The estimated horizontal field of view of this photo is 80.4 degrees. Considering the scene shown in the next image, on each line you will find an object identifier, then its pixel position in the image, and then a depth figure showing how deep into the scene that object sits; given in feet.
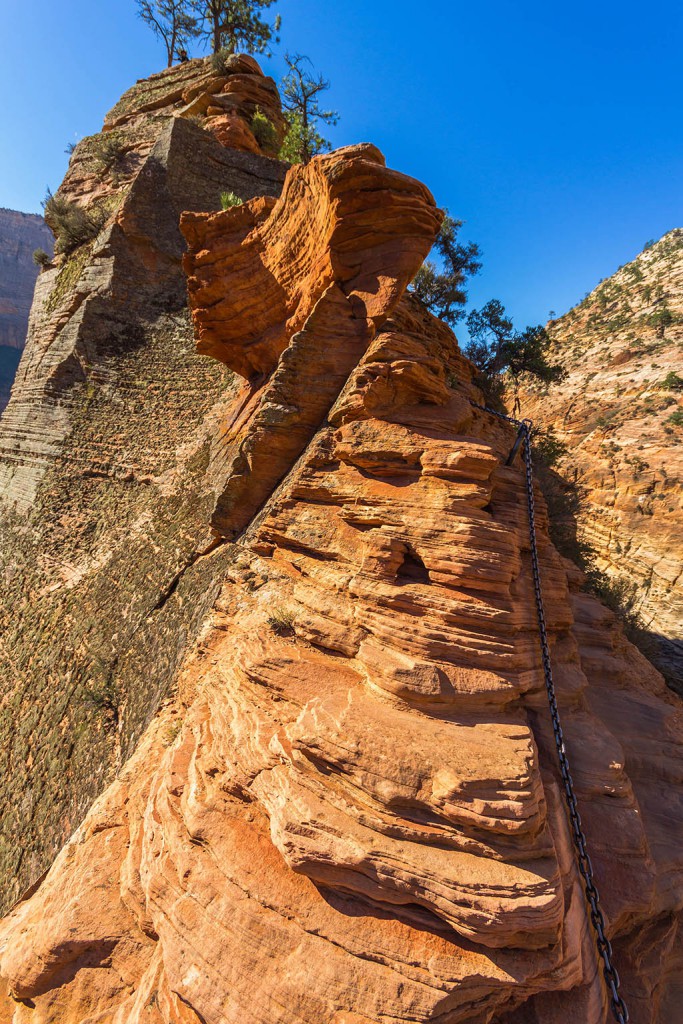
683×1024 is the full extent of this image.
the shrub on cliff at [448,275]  50.67
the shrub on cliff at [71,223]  48.14
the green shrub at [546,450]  50.01
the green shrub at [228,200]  39.70
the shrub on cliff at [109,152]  52.11
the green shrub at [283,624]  15.49
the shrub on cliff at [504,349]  48.88
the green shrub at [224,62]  54.60
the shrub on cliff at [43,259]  52.75
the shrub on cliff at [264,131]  53.31
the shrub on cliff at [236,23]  67.31
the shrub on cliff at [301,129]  53.62
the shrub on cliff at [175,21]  70.84
